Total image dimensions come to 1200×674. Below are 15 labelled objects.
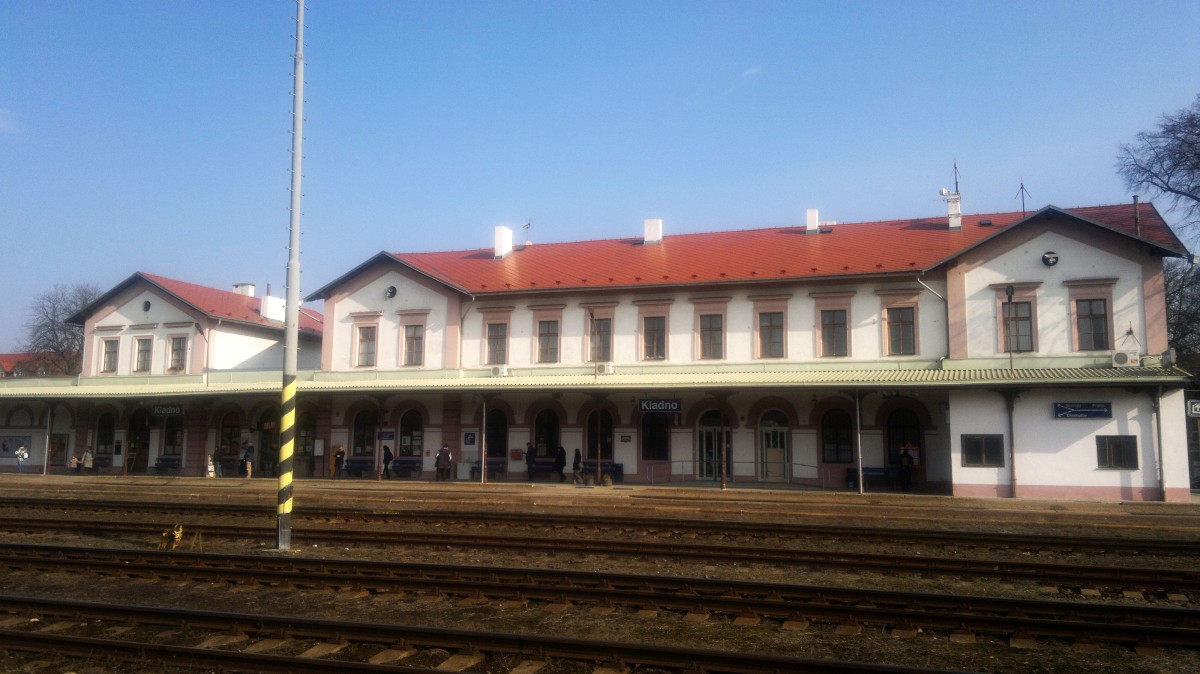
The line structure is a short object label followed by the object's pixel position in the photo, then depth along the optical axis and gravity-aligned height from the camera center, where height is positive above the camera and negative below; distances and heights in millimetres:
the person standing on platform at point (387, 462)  29328 -1307
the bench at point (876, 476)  25312 -1603
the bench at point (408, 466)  29750 -1469
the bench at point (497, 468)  29328 -1529
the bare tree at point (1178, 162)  30172 +9677
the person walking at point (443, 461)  27969 -1213
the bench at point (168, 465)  32906 -1548
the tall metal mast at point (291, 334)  13742 +1579
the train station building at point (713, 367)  23016 +1985
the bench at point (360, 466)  30281 -1493
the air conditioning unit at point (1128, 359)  23062 +1816
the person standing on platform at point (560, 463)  27688 -1282
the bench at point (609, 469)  27797 -1516
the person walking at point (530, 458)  28219 -1136
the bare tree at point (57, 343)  58188 +5990
